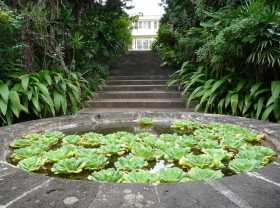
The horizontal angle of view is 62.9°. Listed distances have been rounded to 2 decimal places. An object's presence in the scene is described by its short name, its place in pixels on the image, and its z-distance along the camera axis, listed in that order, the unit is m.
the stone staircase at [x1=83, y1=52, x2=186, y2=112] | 4.31
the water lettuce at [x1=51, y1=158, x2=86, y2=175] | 1.38
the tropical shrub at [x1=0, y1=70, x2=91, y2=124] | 2.97
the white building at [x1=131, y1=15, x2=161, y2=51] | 21.33
